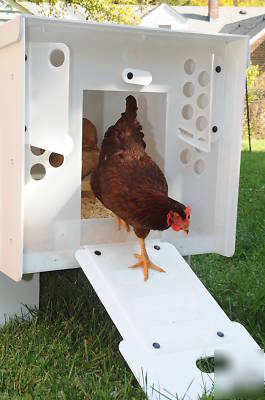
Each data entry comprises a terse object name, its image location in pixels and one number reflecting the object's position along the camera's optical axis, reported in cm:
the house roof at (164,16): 1738
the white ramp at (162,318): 188
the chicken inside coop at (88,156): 304
